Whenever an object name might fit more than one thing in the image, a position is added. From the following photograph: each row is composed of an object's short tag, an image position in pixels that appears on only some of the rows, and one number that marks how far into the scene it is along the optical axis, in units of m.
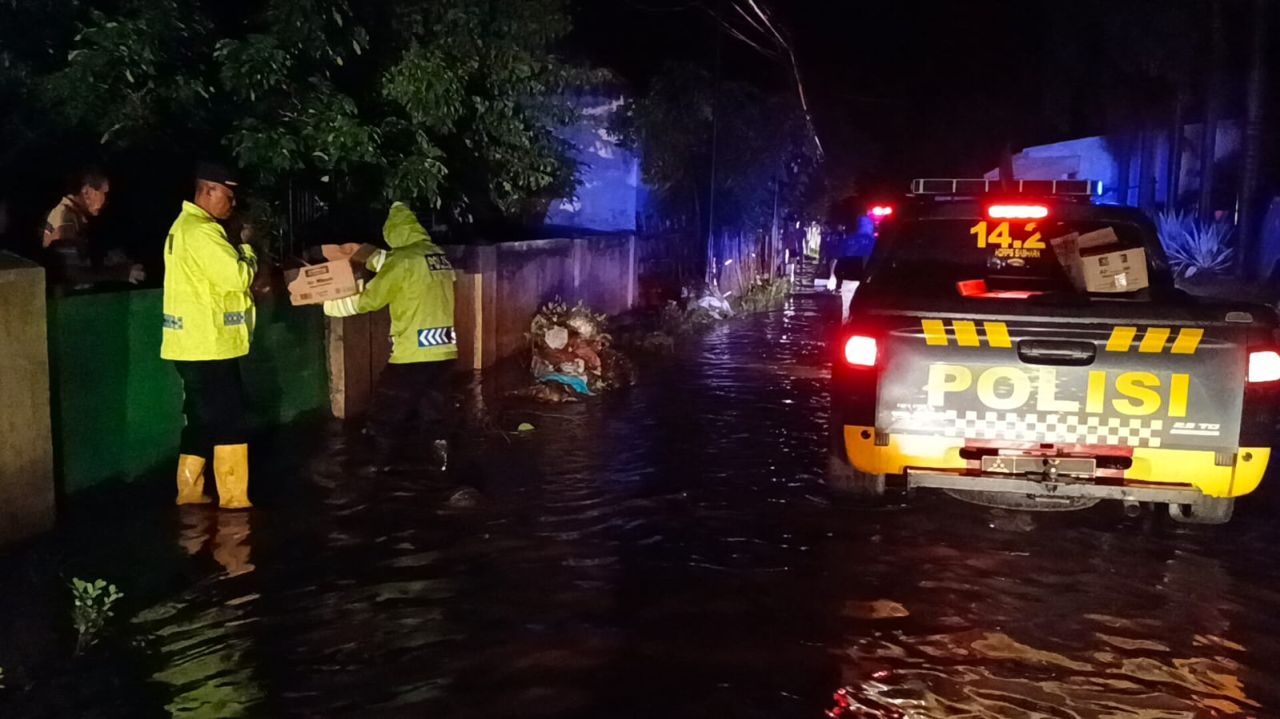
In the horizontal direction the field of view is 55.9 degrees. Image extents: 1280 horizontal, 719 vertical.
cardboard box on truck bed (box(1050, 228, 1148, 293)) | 6.83
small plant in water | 4.94
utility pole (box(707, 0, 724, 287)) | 20.78
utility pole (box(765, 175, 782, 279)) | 27.32
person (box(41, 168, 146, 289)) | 7.56
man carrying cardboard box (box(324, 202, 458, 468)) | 7.76
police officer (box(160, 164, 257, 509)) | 6.49
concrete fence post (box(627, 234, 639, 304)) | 17.70
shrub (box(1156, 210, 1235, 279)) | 20.22
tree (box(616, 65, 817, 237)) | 19.47
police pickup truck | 5.69
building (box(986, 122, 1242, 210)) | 28.06
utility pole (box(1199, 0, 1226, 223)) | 21.84
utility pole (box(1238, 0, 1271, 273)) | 19.75
